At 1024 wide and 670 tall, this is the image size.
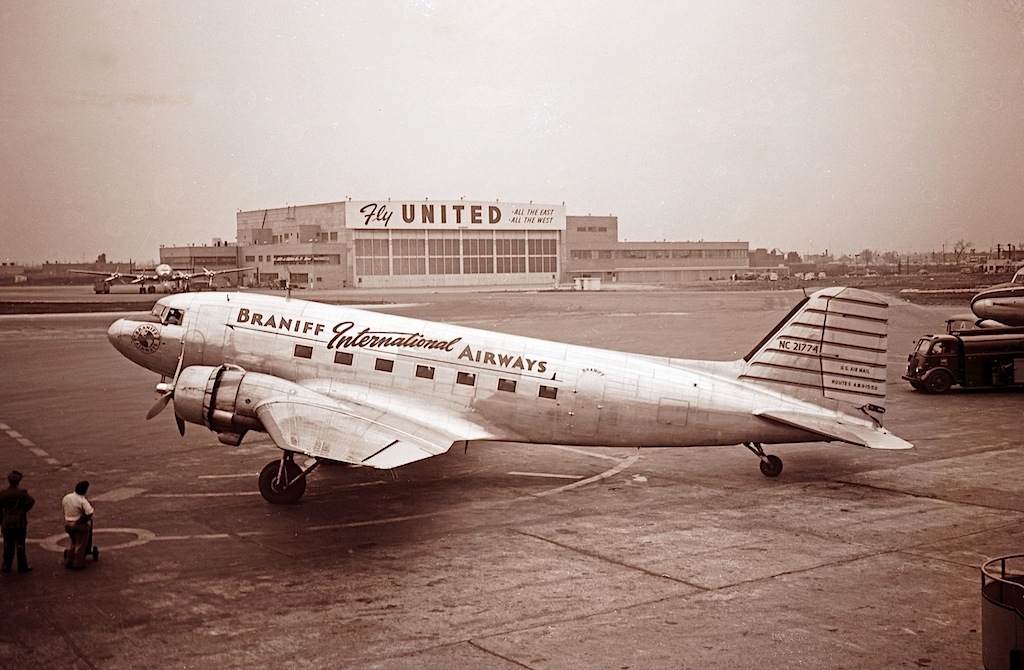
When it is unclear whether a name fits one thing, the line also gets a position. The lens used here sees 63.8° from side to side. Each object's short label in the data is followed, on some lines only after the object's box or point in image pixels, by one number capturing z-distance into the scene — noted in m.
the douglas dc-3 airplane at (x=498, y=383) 18.11
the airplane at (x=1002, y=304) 35.16
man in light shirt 13.67
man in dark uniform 13.65
